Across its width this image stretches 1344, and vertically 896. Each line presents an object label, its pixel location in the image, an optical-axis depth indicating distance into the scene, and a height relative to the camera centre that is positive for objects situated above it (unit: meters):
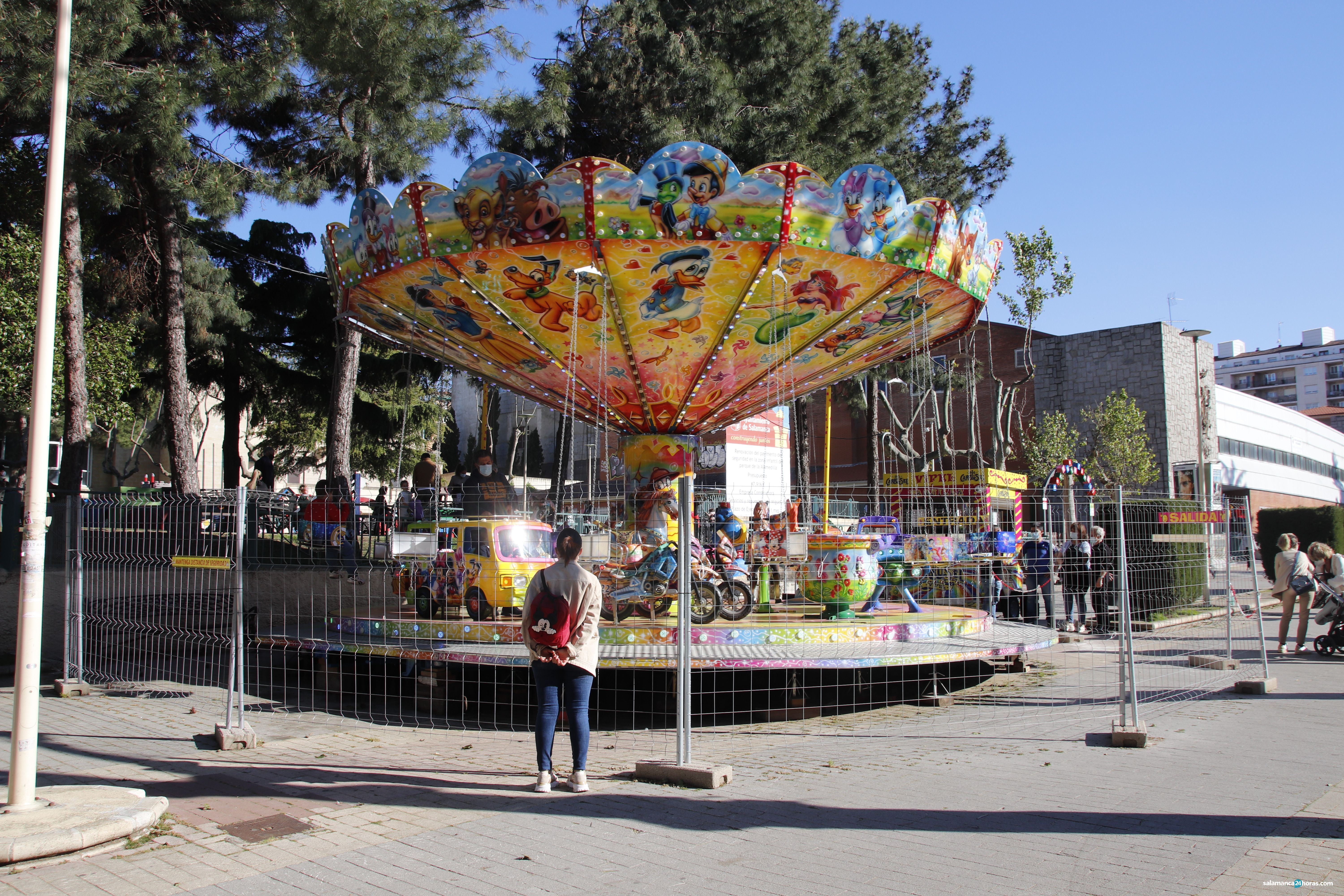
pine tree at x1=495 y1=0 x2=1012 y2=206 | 21.14 +9.98
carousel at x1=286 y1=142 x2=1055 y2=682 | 8.41 +2.24
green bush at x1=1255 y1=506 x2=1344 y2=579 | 30.72 -0.19
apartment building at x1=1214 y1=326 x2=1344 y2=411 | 111.12 +17.15
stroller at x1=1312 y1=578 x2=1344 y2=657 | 12.89 -1.40
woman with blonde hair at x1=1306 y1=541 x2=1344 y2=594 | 12.93 -0.61
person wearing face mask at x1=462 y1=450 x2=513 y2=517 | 12.02 +0.57
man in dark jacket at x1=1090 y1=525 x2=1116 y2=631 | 10.95 -0.74
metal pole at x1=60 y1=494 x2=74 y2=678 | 9.99 -0.41
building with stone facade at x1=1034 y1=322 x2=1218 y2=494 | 39.94 +6.09
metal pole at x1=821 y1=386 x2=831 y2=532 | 11.31 +0.20
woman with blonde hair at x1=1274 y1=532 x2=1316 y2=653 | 12.52 -0.78
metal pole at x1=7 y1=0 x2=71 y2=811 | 5.23 +0.30
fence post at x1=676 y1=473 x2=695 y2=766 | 6.14 -0.69
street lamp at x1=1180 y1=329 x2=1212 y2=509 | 23.94 +2.13
